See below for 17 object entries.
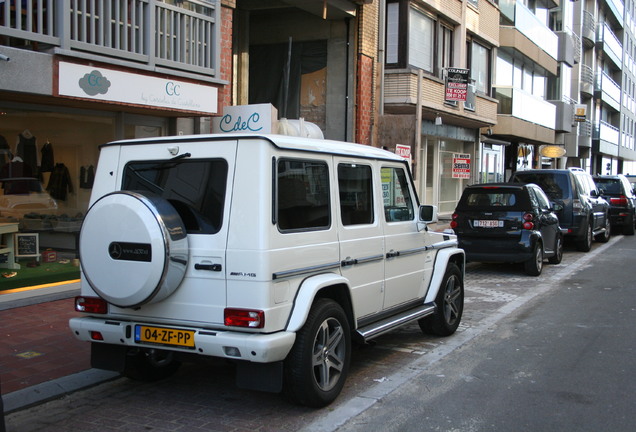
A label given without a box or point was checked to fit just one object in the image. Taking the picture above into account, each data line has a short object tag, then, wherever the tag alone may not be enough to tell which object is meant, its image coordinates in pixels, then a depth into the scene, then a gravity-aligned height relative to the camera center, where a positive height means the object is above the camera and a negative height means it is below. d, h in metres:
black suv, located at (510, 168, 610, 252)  15.39 -0.17
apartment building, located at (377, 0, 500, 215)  17.08 +2.86
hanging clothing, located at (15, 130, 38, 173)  9.02 +0.43
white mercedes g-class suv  4.39 -0.54
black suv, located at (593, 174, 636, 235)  20.78 -0.25
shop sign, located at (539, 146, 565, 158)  31.52 +1.90
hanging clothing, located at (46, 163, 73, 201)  9.59 -0.03
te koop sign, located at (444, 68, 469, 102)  17.66 +2.84
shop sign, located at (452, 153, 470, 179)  17.66 +0.56
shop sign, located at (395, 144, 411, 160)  13.87 +0.80
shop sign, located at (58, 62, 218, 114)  8.44 +1.35
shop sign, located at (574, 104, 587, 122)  35.69 +4.27
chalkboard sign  8.96 -0.91
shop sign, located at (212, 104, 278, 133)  10.77 +1.11
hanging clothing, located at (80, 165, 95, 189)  9.97 +0.08
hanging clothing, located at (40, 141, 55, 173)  9.39 +0.33
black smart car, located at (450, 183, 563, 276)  11.66 -0.65
